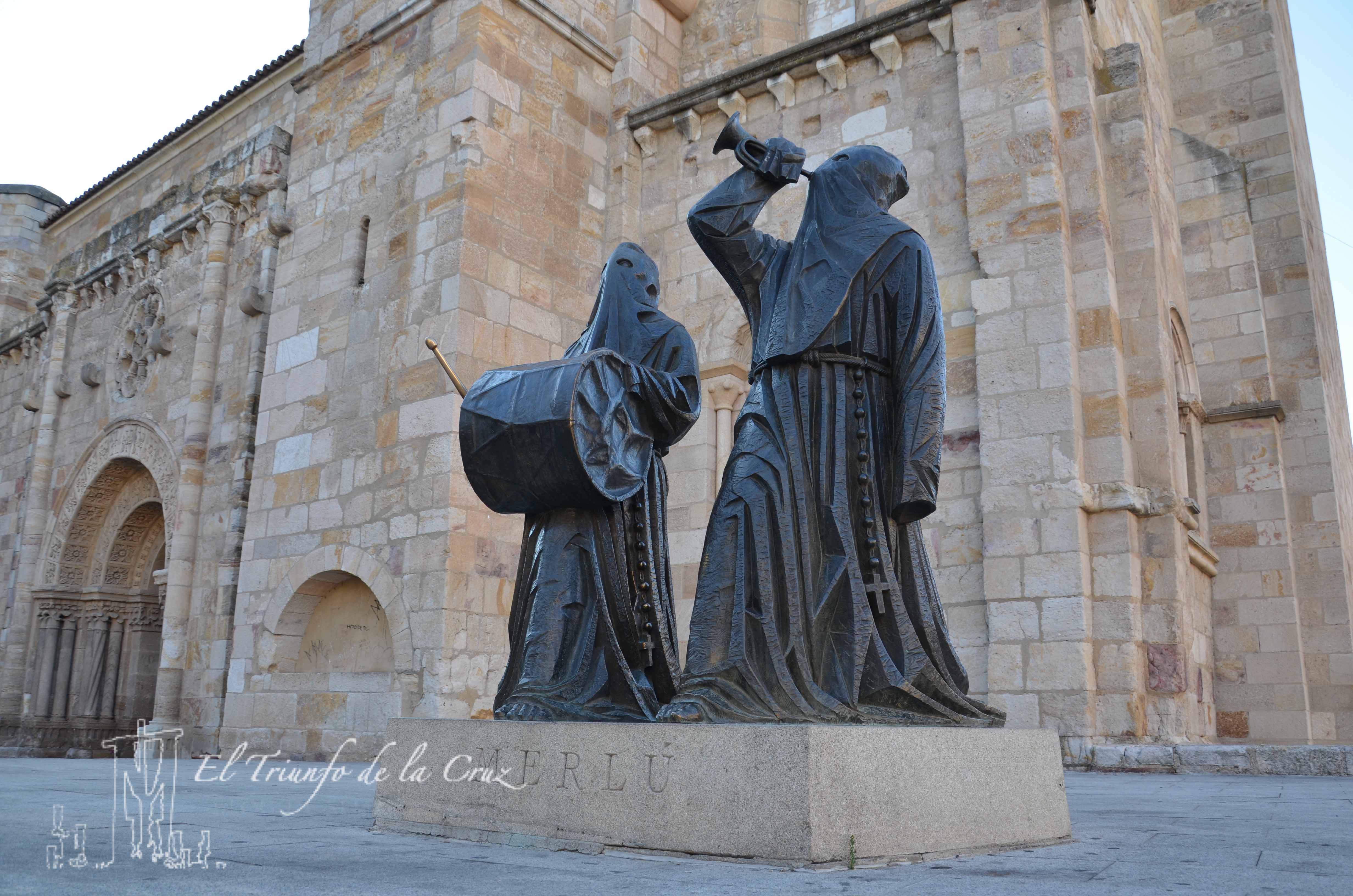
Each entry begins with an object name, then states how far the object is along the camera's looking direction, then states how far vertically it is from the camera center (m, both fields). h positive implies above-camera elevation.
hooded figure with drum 3.56 +0.66
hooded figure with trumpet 3.26 +0.70
